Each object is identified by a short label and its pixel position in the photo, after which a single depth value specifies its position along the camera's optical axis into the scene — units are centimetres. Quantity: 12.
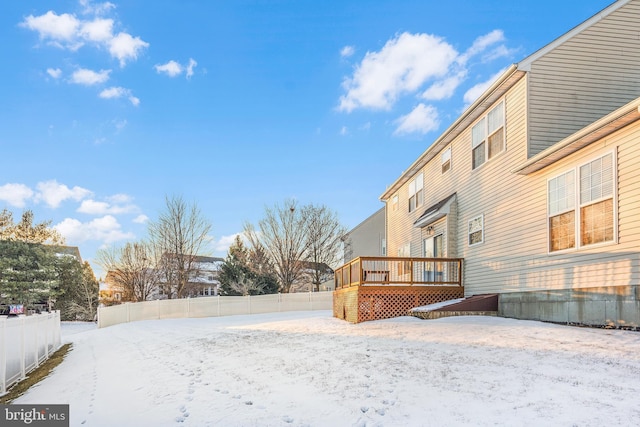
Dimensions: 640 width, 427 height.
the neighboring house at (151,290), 3369
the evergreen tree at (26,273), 3080
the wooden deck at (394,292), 1337
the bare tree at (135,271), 3453
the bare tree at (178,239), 3150
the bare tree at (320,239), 3147
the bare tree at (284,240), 3081
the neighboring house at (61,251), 3462
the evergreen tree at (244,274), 3148
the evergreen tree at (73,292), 3472
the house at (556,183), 830
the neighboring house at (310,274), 3150
